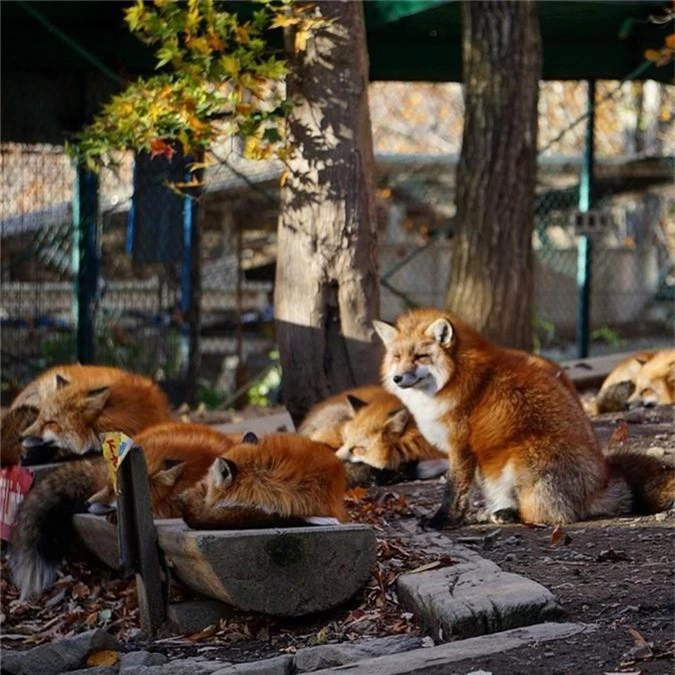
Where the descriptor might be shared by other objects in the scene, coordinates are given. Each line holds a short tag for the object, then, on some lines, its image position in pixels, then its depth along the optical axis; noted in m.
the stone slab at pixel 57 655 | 9.25
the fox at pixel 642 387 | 16.33
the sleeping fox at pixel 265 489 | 9.65
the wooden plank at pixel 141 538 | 9.60
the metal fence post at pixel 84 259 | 20.05
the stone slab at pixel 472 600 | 7.91
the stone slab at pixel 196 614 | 9.83
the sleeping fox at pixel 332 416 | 13.32
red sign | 12.24
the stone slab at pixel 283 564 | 9.20
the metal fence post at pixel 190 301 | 21.58
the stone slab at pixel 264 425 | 15.51
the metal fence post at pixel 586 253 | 23.51
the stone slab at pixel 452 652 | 7.16
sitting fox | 10.46
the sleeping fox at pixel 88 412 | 13.17
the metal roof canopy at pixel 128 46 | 19.29
